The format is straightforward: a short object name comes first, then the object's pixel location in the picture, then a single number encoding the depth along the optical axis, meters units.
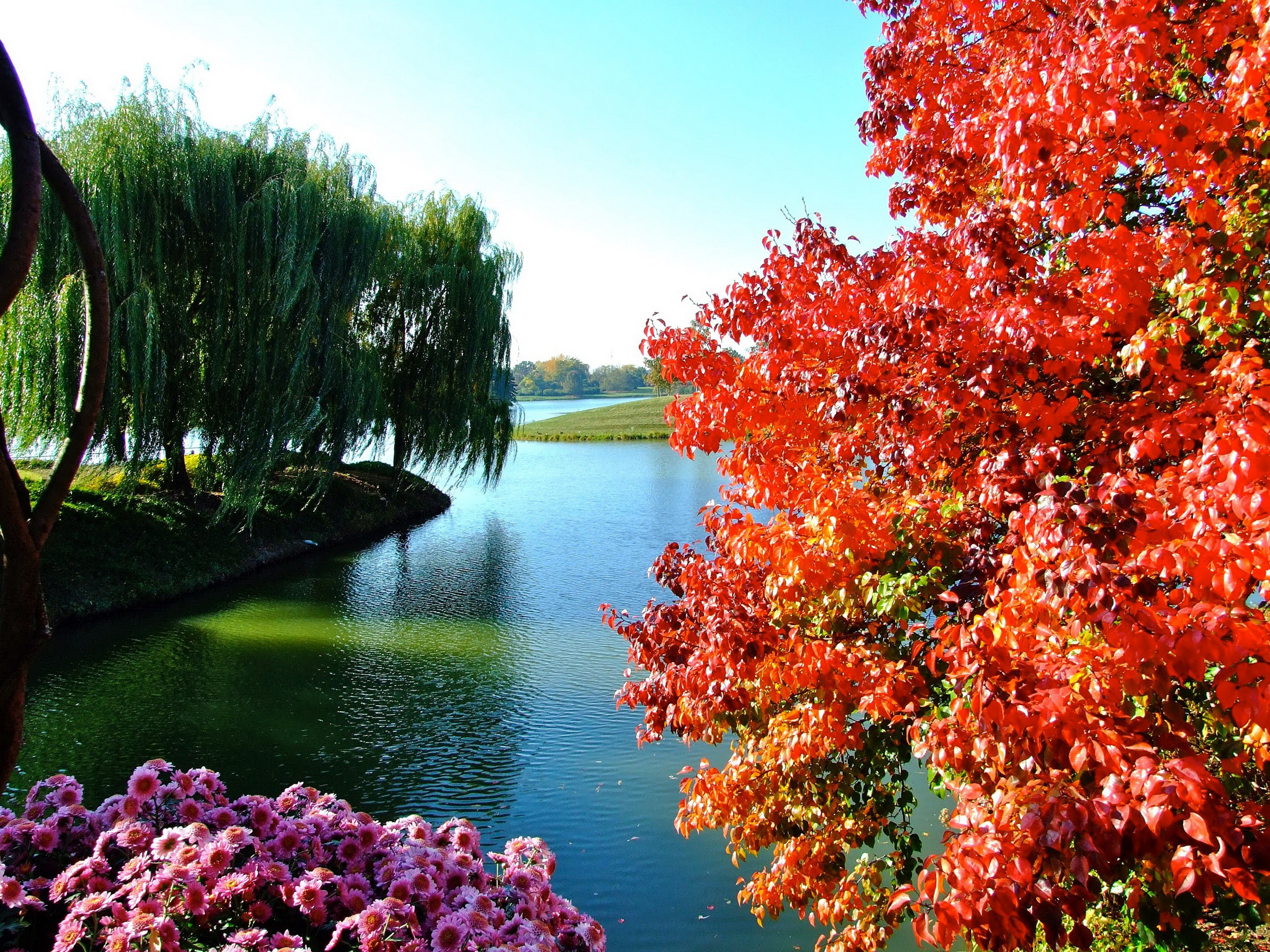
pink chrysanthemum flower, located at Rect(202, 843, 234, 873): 2.66
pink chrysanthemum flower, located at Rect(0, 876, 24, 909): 2.50
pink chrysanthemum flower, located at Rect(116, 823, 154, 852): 2.83
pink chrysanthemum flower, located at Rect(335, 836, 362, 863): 3.08
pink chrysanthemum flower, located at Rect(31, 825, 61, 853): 2.91
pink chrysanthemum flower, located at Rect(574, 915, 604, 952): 3.12
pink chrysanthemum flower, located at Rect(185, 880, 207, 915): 2.52
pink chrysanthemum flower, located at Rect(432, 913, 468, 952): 2.60
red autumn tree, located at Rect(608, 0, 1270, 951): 2.36
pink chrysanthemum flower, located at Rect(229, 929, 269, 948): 2.45
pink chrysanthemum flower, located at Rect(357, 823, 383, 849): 3.17
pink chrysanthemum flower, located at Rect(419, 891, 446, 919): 2.80
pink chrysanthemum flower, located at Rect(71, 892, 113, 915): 2.45
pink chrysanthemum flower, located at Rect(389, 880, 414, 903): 2.78
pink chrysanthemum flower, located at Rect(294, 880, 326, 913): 2.67
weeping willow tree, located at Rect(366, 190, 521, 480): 19.64
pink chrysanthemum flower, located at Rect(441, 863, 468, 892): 3.08
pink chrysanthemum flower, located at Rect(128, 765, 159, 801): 3.06
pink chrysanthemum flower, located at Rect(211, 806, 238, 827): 3.13
